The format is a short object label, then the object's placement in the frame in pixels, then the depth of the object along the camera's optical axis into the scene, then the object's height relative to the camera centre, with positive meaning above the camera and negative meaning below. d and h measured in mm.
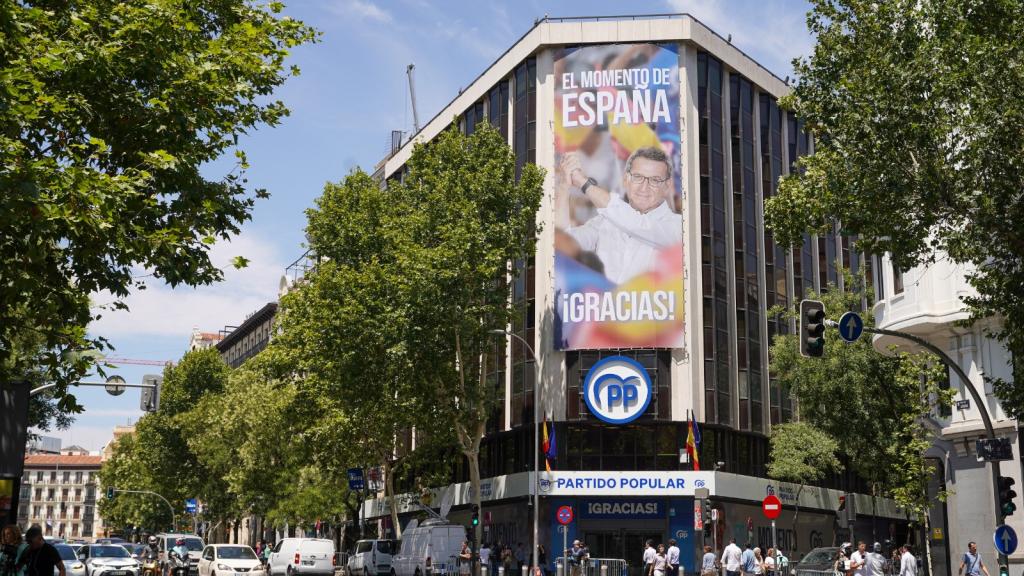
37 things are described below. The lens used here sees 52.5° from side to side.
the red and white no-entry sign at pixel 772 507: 29984 -359
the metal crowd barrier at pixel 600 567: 34700 -2452
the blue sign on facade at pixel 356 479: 44219 +517
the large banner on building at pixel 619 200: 45719 +13039
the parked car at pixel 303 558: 35812 -2295
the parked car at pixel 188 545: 42200 -2241
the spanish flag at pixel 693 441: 44219 +2214
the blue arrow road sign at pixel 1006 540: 19109 -797
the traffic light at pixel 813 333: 18750 +2876
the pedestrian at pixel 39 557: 12203 -791
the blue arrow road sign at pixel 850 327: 20109 +3224
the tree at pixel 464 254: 40031 +9130
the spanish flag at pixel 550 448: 43453 +1854
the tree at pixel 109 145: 12516 +4669
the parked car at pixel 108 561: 30375 -2140
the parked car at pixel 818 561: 31344 -2021
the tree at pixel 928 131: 16828 +6033
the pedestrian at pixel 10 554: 12164 -751
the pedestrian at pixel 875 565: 22547 -1487
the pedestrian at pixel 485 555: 40094 -2381
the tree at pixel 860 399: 36906 +3510
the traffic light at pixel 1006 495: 19547 +21
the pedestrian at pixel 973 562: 23656 -1486
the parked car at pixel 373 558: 39031 -2466
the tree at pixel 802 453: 43688 +1732
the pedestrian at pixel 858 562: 25267 -1597
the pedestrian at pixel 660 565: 31141 -2122
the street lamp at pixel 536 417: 38406 +3218
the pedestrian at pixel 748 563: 28141 -1831
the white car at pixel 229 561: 33531 -2291
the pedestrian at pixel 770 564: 32281 -2215
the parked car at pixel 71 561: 27016 -1975
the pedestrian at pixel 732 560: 28000 -1748
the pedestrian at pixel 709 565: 29516 -1984
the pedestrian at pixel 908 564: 23423 -1534
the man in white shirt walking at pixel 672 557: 31620 -1894
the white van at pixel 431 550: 35688 -2002
